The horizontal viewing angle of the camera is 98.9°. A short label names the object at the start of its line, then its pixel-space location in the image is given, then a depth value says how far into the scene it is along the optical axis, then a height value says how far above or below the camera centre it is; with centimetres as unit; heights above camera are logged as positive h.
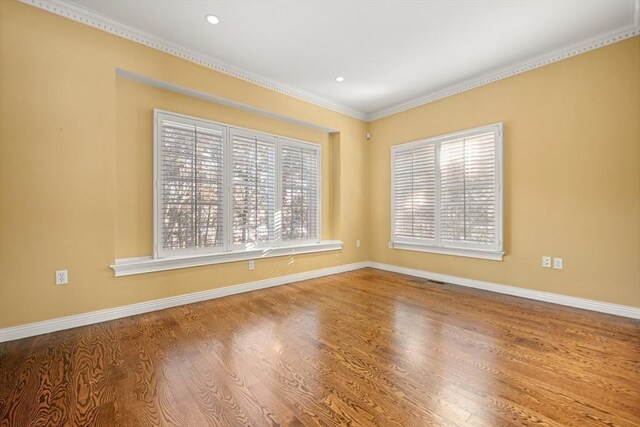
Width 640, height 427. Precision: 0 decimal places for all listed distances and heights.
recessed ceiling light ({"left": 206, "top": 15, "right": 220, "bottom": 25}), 268 +193
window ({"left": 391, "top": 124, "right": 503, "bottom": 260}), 377 +30
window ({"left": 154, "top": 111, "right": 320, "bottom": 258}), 323 +34
